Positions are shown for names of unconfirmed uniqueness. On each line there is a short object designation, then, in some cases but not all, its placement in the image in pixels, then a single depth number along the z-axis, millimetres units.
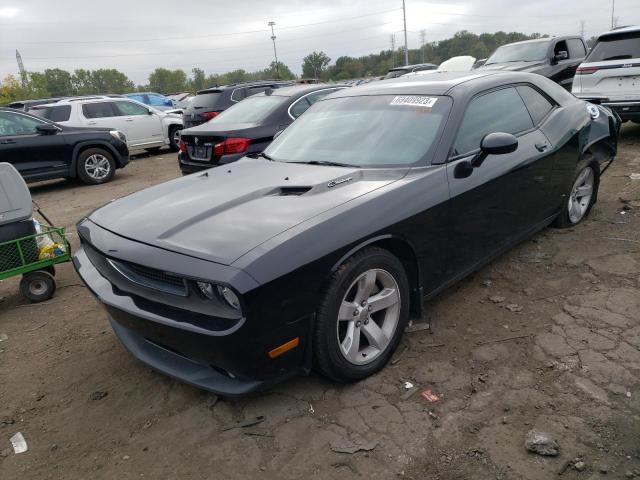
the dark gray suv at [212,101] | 11151
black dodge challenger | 2279
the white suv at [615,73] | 7738
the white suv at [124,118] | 11500
